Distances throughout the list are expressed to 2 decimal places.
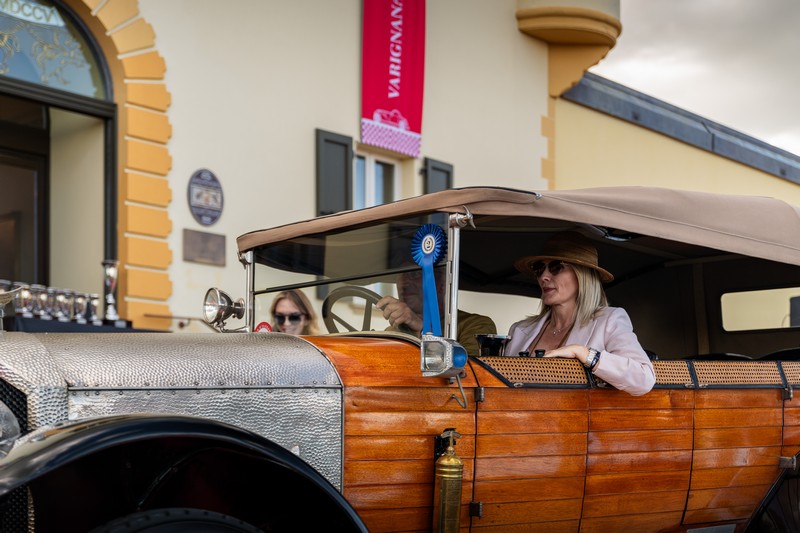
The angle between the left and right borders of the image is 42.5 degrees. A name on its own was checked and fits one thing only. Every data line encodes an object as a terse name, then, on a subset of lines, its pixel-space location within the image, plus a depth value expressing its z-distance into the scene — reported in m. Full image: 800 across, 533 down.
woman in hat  3.91
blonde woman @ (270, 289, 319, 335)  3.98
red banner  10.61
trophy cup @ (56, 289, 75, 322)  7.52
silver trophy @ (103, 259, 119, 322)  8.16
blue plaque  9.05
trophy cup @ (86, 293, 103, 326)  7.75
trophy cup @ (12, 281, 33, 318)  7.08
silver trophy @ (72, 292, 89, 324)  7.68
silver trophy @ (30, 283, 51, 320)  7.28
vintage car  2.57
